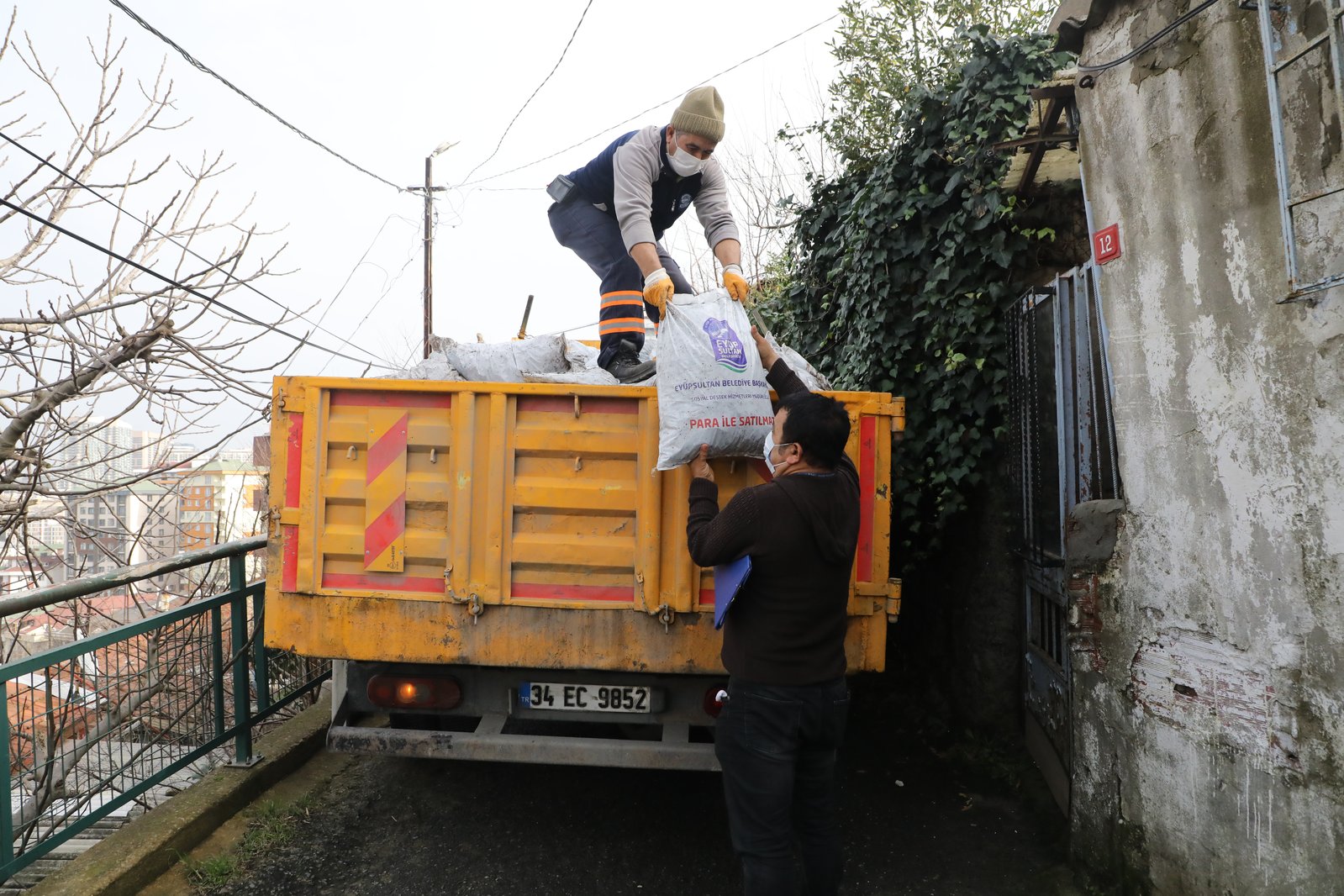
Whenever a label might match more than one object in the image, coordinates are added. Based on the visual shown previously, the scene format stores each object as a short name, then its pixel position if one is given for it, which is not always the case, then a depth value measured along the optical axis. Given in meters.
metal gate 3.40
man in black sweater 2.37
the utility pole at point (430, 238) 18.69
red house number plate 2.75
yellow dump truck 2.98
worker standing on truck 3.59
